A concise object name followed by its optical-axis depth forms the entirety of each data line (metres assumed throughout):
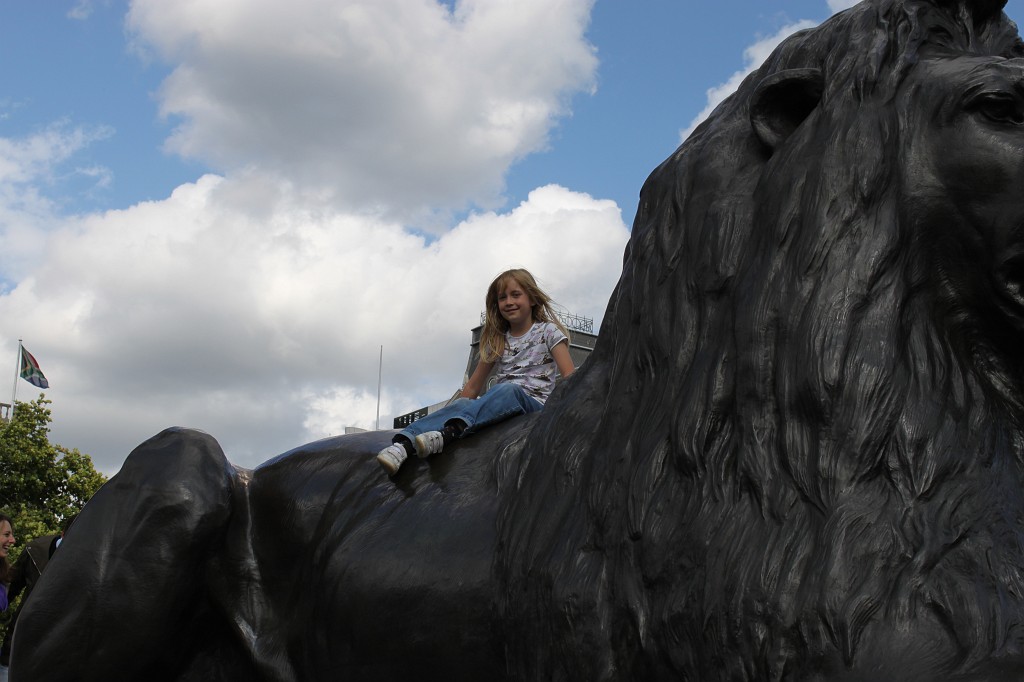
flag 43.28
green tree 33.12
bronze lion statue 2.28
